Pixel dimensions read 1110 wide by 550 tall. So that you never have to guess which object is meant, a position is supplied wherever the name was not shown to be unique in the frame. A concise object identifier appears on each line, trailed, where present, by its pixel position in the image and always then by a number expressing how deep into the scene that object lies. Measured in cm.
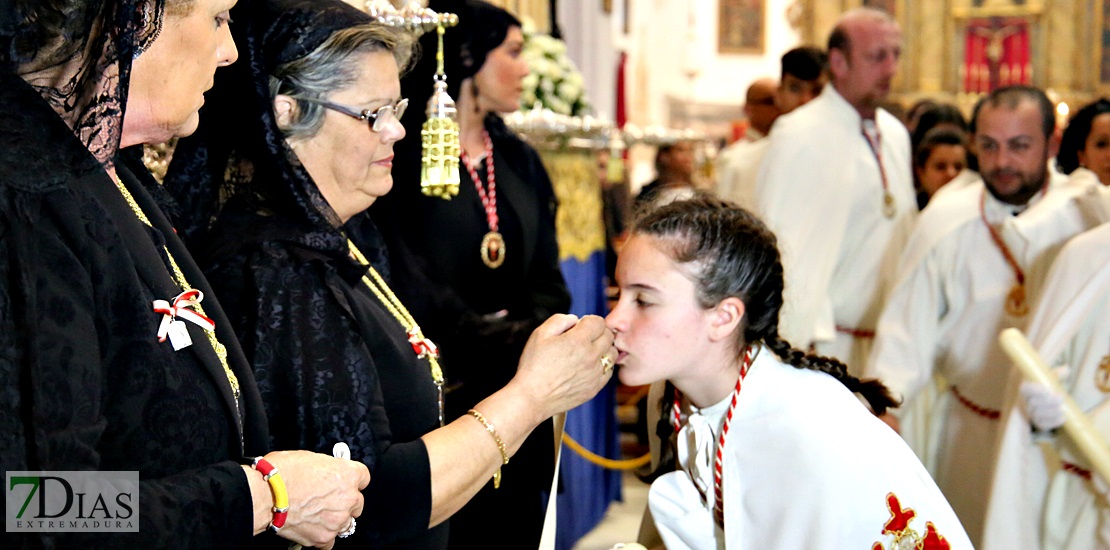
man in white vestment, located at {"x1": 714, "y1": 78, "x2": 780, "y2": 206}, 752
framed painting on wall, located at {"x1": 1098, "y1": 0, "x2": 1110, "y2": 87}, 1625
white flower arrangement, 539
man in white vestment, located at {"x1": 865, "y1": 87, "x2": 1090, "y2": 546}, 420
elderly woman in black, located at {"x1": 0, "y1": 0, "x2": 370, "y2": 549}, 129
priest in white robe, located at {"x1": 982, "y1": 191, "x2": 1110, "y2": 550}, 343
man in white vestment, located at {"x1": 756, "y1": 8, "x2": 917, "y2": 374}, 493
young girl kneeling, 216
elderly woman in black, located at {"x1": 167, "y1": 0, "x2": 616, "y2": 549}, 206
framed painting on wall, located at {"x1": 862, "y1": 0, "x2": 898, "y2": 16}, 1717
